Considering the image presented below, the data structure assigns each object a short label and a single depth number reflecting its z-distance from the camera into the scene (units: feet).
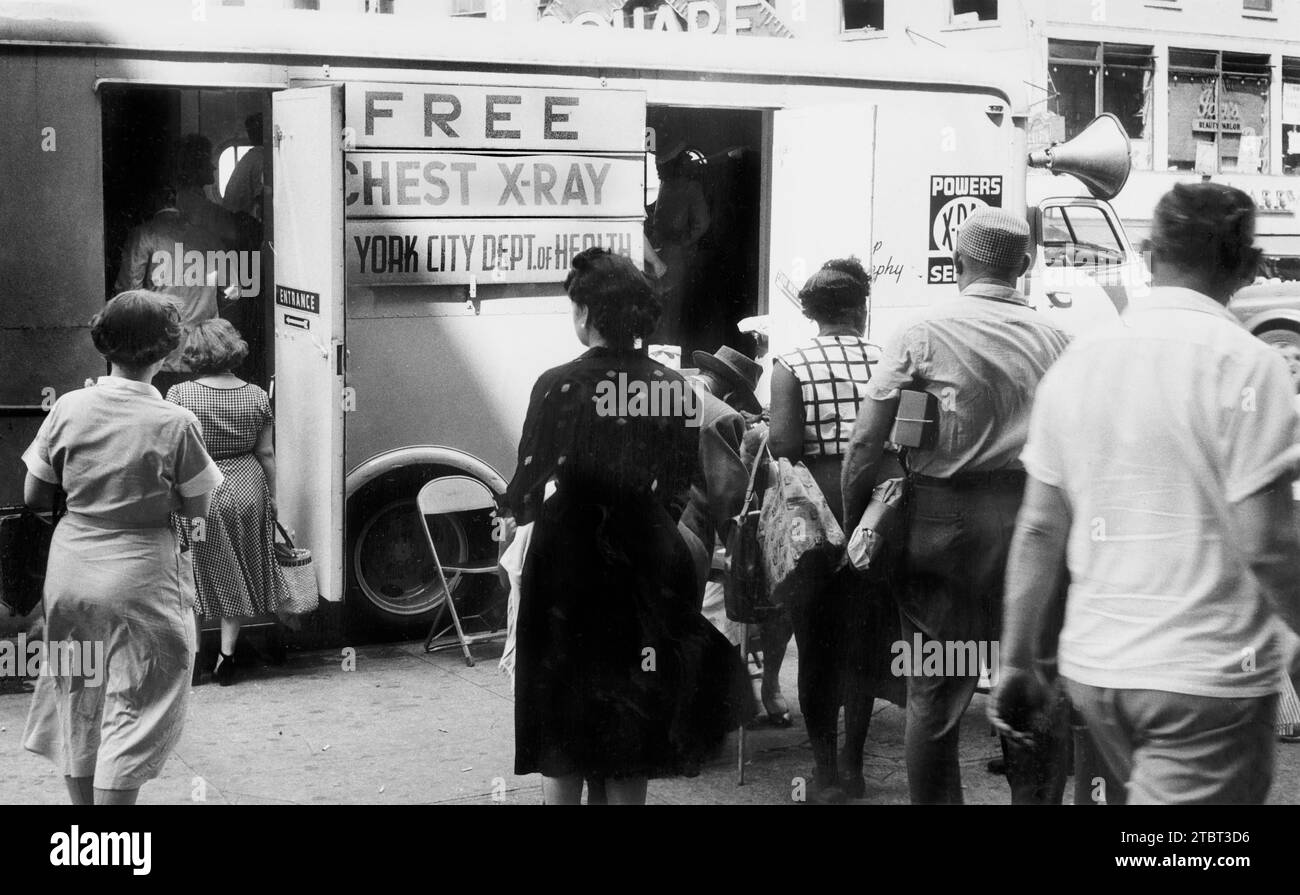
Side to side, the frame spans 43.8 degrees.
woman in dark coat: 14.20
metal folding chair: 24.27
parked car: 43.68
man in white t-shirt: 9.96
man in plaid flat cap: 15.11
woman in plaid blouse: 17.47
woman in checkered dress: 22.56
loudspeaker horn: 31.55
